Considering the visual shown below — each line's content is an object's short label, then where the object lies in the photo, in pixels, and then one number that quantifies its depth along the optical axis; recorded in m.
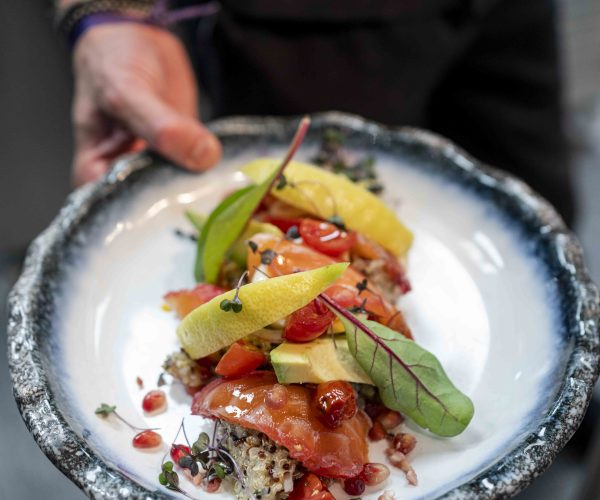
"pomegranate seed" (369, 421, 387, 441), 0.23
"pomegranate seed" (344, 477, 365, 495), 0.21
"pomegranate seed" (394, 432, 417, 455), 0.23
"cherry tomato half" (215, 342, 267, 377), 0.23
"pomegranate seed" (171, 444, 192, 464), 0.22
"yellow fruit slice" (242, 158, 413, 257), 0.29
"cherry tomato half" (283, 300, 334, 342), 0.23
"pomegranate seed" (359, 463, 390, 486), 0.22
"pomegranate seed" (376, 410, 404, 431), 0.24
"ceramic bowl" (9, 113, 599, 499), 0.22
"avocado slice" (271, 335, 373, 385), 0.22
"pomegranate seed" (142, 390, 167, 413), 0.24
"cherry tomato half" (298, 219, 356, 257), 0.27
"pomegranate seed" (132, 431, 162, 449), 0.23
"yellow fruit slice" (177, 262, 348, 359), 0.22
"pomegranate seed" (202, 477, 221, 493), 0.21
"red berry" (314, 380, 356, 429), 0.21
